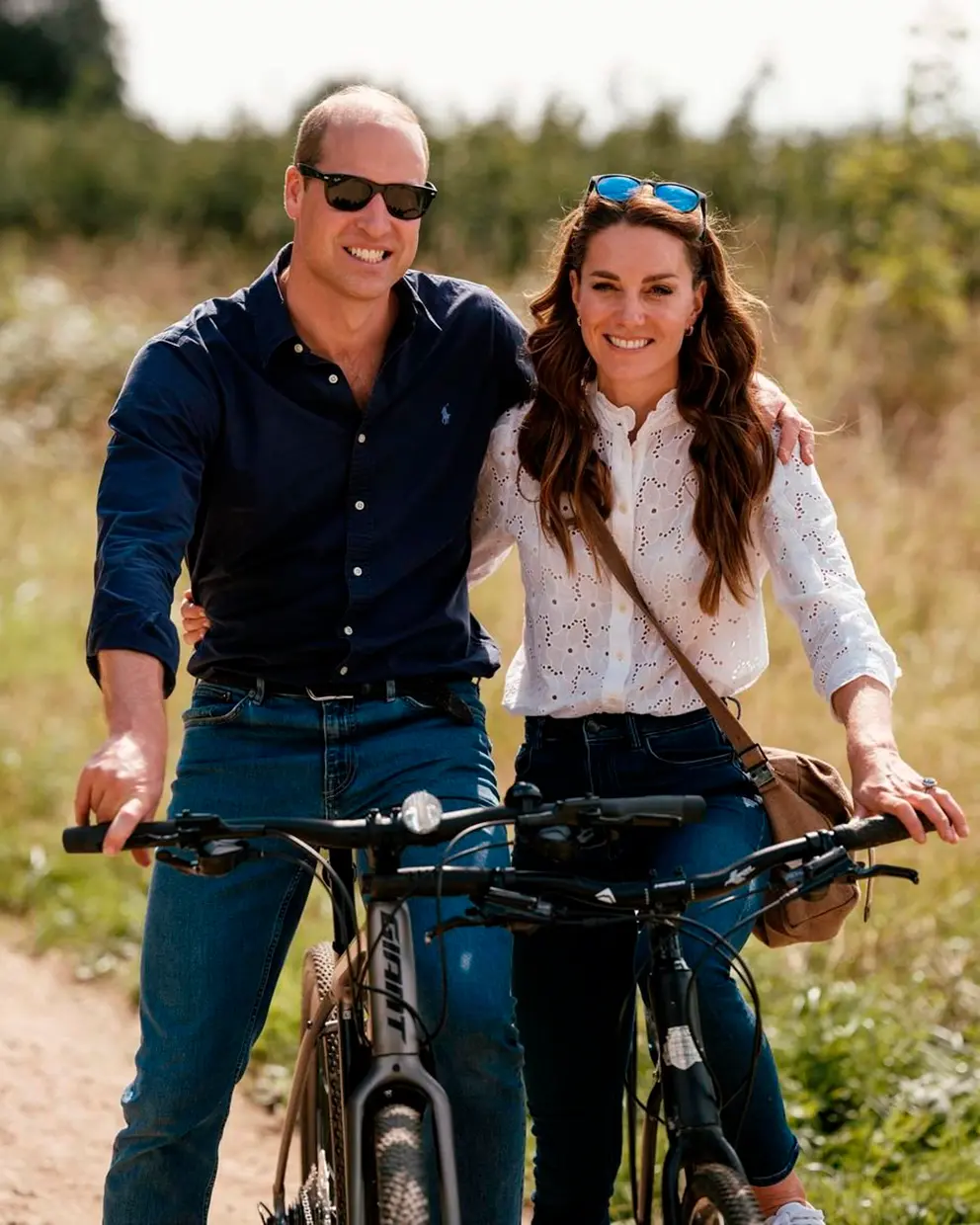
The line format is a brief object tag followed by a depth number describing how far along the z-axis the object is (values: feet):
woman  23.94
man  23.24
